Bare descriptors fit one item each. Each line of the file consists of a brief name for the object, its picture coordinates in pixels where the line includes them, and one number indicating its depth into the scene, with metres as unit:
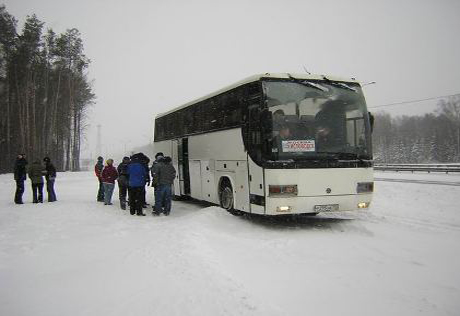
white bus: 8.99
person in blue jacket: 11.70
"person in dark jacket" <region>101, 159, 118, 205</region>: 13.33
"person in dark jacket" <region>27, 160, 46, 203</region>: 13.89
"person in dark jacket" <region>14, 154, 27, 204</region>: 13.85
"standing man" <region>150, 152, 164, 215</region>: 11.74
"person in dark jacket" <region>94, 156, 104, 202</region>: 14.71
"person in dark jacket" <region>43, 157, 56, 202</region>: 14.53
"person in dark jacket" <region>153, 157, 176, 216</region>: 11.66
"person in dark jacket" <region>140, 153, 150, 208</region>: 12.46
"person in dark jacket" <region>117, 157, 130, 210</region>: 12.67
